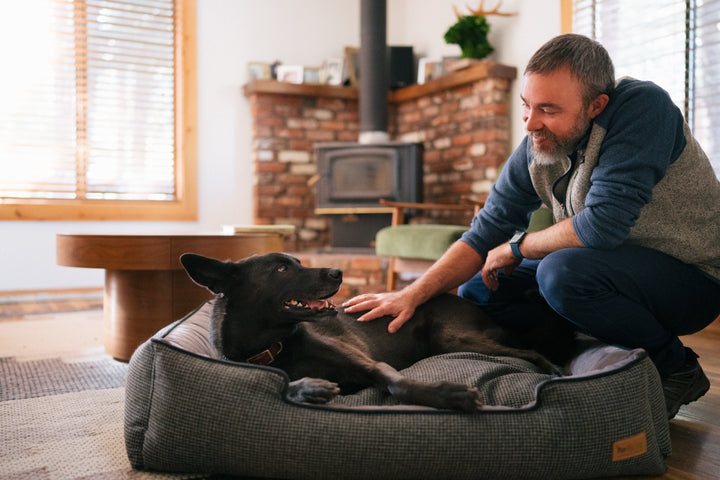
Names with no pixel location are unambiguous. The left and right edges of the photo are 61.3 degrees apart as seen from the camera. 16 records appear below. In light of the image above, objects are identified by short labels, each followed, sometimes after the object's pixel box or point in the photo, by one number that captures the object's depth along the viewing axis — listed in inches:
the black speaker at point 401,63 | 226.5
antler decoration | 189.0
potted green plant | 192.4
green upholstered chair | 145.0
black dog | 63.8
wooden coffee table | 96.7
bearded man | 63.6
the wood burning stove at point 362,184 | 200.1
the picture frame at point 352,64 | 230.5
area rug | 56.9
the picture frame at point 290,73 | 222.8
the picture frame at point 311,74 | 225.5
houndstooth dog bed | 50.0
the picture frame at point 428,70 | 212.8
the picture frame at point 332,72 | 228.4
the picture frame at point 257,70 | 224.8
